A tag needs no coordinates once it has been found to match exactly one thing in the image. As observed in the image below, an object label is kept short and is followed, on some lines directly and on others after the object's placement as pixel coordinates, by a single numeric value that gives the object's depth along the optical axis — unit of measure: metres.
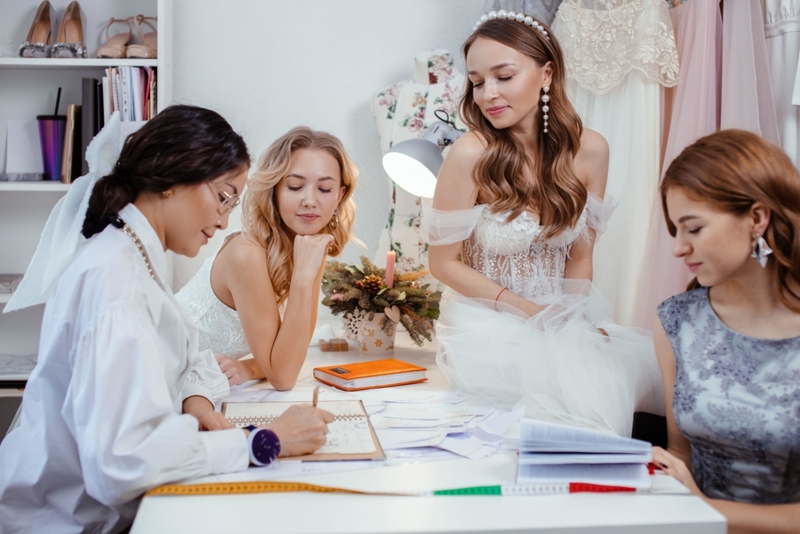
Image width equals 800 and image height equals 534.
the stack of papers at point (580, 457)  1.20
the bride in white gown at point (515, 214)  1.89
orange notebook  1.87
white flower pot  2.30
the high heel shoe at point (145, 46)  2.85
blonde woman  1.87
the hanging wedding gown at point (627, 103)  2.44
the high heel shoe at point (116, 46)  2.86
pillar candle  2.26
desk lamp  2.19
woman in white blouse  1.09
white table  1.05
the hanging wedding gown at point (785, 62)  2.07
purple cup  2.90
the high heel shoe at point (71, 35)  2.86
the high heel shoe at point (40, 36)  2.85
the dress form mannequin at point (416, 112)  2.89
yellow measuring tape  1.13
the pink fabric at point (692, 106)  2.28
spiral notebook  1.33
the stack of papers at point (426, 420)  1.39
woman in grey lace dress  1.33
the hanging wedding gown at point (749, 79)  2.11
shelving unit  2.99
